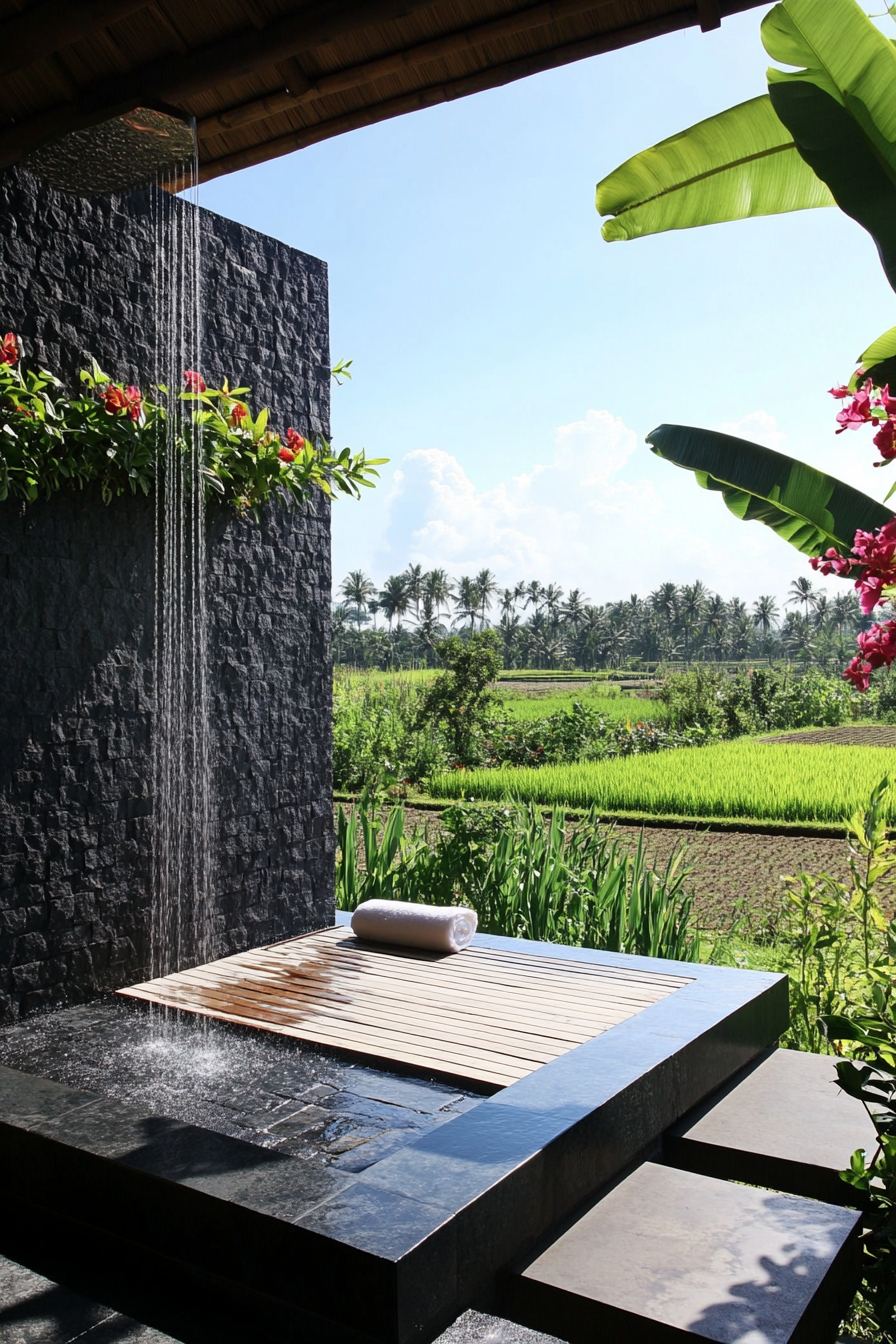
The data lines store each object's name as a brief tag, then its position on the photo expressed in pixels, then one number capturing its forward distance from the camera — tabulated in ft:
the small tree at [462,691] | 40.50
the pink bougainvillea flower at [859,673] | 4.86
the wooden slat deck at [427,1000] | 8.66
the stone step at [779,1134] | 7.42
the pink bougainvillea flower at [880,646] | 4.53
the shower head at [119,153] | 9.16
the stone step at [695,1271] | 5.52
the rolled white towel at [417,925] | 11.63
